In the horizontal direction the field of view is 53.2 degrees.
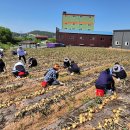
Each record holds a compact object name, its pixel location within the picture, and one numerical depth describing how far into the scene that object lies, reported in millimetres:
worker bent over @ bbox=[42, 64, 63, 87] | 6942
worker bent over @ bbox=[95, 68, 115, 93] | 5995
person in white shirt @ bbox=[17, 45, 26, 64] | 11873
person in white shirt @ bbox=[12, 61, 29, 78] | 8430
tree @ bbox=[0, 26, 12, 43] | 41894
